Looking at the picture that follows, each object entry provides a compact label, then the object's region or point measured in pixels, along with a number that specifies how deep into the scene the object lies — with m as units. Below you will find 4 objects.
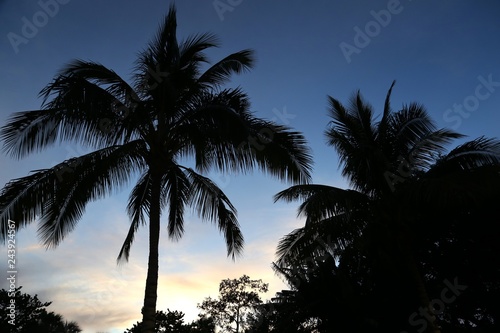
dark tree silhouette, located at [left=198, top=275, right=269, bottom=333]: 32.72
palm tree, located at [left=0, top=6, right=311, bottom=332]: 7.63
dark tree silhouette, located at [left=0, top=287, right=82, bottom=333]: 26.41
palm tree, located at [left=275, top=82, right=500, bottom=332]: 8.95
